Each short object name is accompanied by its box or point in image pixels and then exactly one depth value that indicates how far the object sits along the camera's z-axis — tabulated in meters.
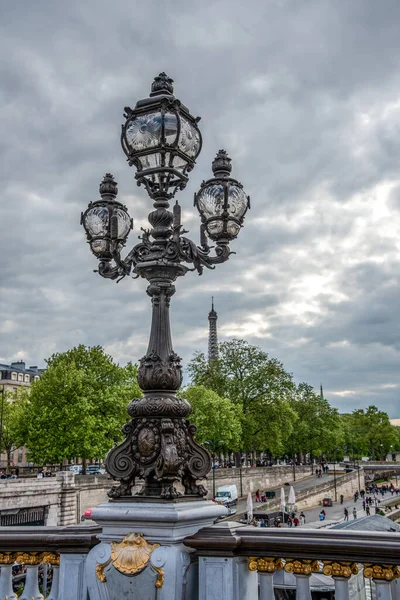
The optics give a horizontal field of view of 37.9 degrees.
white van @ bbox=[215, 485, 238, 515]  46.84
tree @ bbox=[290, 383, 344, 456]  77.31
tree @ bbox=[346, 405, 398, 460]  100.81
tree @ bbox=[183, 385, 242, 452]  52.69
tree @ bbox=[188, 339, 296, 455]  61.38
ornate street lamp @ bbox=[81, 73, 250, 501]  4.99
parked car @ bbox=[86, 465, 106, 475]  58.80
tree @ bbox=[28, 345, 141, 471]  40.47
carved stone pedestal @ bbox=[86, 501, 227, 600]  4.49
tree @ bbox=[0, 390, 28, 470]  42.81
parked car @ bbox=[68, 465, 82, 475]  58.06
